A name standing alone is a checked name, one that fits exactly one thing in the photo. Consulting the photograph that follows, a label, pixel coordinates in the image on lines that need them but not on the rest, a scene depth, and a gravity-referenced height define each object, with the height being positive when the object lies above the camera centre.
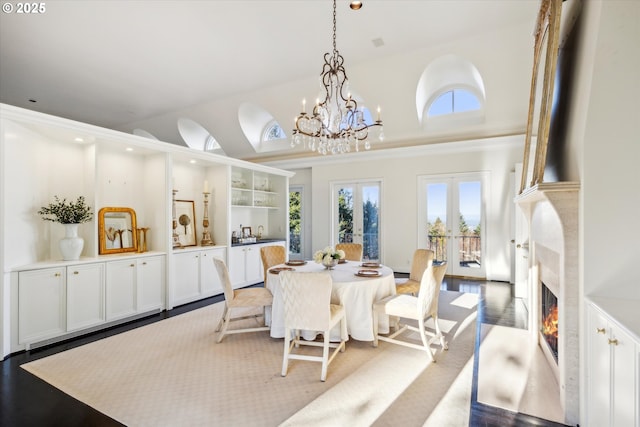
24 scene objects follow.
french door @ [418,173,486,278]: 6.40 -0.12
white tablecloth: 3.10 -0.87
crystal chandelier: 3.45 +1.01
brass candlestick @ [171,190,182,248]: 5.07 -0.21
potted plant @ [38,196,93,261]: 3.50 -0.05
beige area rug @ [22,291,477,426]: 2.07 -1.35
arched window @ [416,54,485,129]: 5.89 +2.51
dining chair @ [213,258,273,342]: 3.26 -0.92
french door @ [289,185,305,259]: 8.54 -0.23
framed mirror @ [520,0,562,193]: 2.15 +1.12
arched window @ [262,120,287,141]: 8.63 +2.35
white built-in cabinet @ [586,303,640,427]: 1.36 -0.80
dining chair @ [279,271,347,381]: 2.55 -0.77
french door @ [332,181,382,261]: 7.47 +0.00
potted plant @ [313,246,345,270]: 3.52 -0.50
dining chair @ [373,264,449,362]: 2.85 -0.91
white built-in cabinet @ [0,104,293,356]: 3.09 -0.13
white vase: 3.49 -0.33
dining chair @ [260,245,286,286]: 4.51 -0.61
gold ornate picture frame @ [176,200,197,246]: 5.29 -0.12
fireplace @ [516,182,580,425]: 1.99 -0.45
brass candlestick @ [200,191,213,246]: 5.38 -0.20
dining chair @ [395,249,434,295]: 3.80 -0.78
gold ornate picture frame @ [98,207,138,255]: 4.11 -0.21
